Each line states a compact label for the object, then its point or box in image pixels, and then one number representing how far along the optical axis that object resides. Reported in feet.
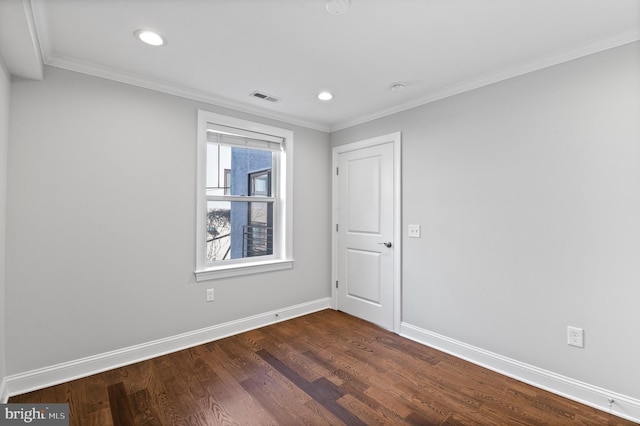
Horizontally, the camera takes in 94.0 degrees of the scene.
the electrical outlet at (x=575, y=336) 6.62
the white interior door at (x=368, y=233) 10.58
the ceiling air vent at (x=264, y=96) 9.28
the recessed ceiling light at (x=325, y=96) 9.27
